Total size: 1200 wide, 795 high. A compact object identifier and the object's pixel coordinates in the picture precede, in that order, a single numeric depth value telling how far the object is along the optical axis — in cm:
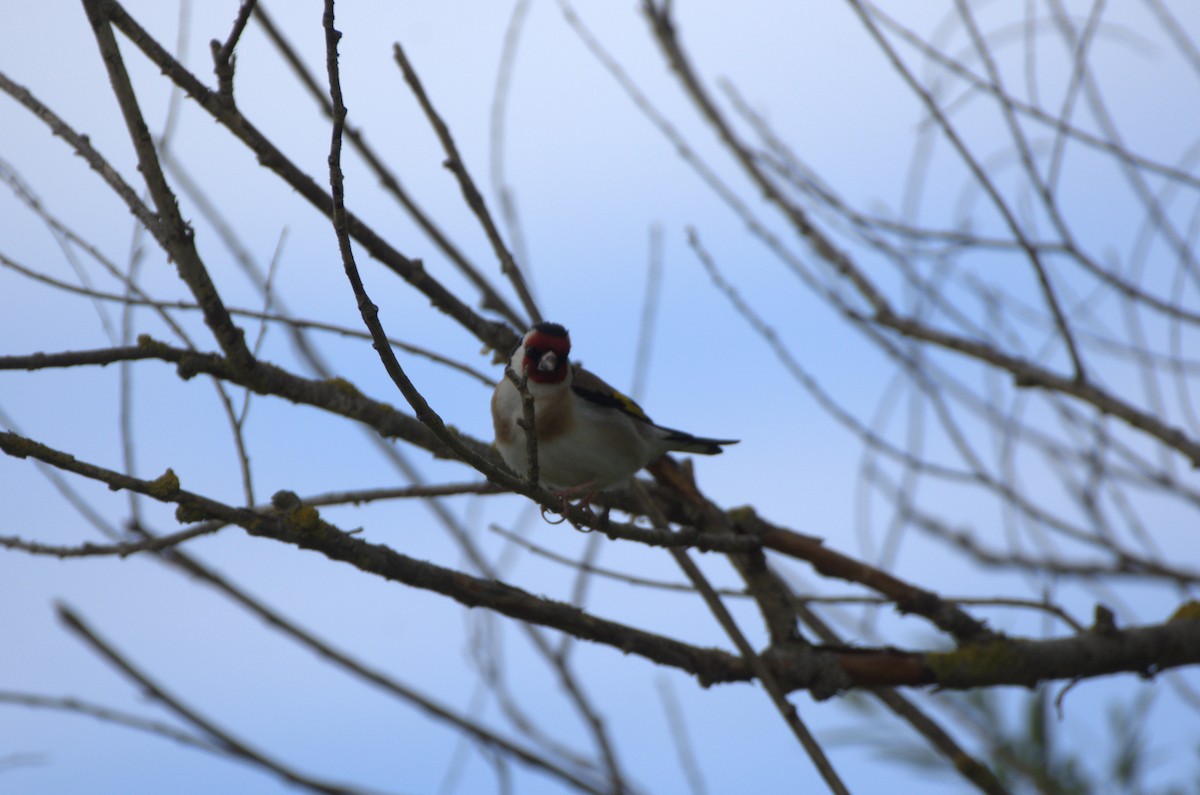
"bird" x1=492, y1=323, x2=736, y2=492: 845
